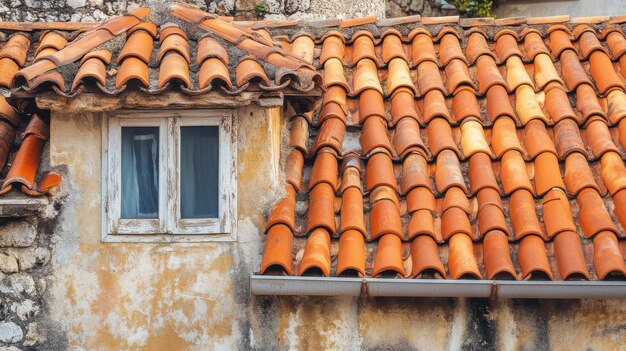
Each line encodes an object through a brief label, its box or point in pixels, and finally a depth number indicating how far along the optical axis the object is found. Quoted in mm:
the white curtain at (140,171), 13819
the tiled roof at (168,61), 13295
